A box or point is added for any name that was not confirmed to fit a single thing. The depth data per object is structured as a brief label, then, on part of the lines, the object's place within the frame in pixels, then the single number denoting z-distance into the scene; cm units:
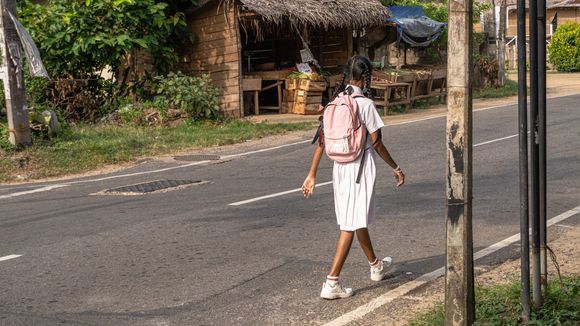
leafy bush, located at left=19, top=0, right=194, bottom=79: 1908
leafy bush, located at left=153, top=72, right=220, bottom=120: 1920
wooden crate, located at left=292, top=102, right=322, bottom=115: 2166
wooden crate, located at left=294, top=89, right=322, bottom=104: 2162
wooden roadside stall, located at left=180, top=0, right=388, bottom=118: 2056
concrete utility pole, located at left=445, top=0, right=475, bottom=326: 471
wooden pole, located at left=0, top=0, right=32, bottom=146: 1423
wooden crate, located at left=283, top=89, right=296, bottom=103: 2205
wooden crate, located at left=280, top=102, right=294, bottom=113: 2213
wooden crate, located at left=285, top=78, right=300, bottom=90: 2175
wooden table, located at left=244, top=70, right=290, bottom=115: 2223
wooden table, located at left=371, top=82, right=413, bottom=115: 2156
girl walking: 613
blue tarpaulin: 2477
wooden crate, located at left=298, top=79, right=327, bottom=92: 2144
